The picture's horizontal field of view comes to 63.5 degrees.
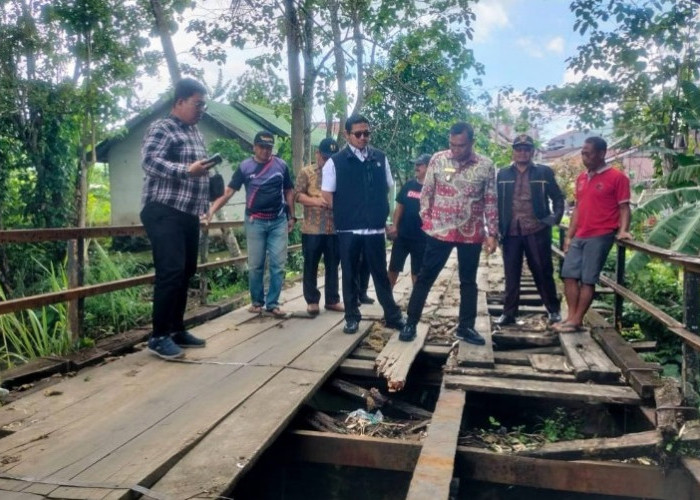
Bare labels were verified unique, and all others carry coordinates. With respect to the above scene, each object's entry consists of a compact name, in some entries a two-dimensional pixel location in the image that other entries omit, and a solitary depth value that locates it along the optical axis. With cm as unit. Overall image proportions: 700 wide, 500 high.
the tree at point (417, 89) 991
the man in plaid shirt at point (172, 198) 390
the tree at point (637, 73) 746
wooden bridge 241
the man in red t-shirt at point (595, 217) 458
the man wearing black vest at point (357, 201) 469
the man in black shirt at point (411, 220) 606
